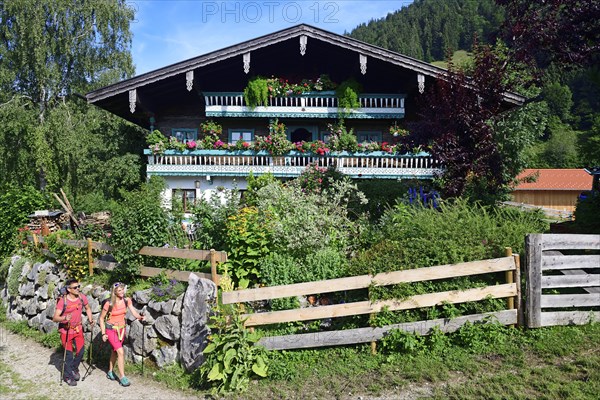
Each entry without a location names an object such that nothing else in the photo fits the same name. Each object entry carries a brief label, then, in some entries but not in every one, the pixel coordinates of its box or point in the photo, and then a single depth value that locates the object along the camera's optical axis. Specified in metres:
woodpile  13.91
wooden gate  7.03
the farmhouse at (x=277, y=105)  15.53
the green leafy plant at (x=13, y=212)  14.62
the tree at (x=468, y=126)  9.36
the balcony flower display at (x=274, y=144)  16.23
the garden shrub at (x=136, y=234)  9.38
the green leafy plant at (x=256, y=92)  16.55
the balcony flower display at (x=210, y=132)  16.50
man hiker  7.98
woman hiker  7.75
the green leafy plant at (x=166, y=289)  8.45
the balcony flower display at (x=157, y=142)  16.19
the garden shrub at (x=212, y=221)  9.59
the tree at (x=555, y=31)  8.73
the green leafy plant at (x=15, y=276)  12.33
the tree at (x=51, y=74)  21.41
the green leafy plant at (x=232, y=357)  6.71
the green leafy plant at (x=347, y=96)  16.50
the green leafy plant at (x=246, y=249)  8.52
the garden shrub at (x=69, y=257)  10.80
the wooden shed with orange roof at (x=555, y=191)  41.88
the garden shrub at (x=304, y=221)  8.76
